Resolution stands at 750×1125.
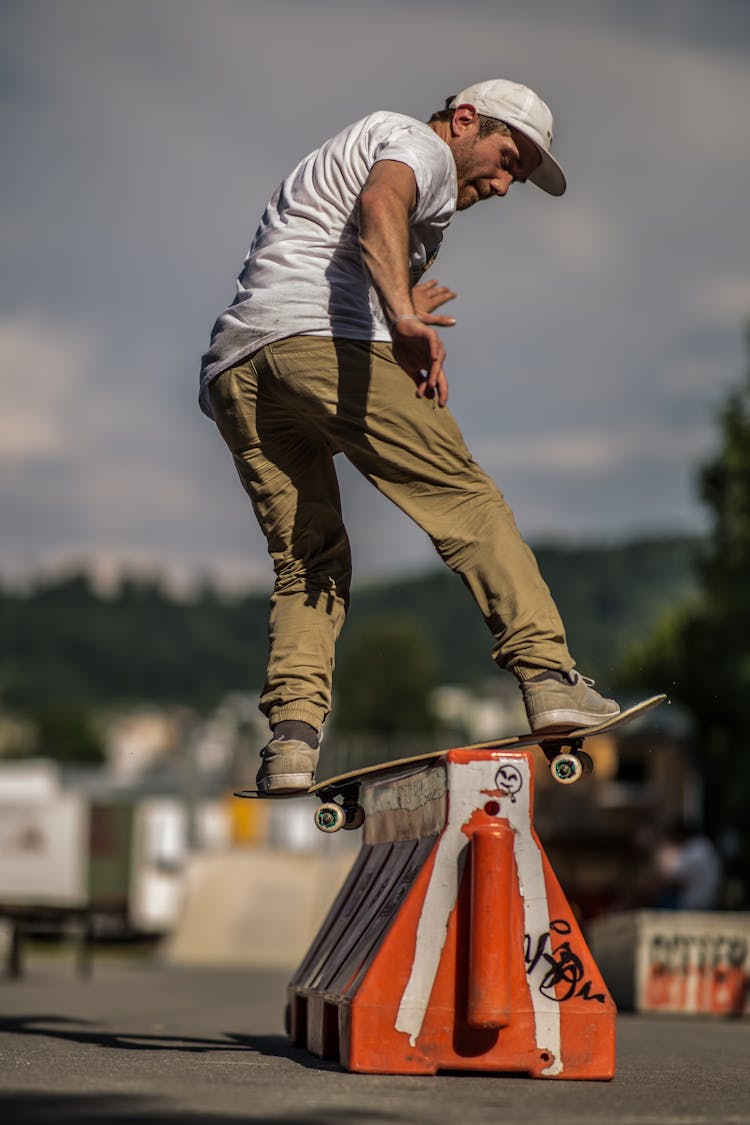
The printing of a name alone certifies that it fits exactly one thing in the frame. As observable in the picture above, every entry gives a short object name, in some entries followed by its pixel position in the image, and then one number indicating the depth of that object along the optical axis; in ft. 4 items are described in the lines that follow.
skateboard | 33.09
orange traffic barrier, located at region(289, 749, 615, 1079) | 29.55
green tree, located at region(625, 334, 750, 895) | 228.63
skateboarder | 32.45
